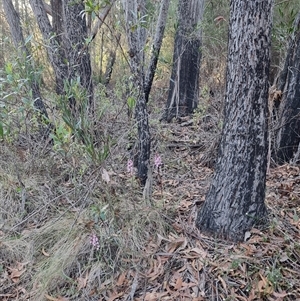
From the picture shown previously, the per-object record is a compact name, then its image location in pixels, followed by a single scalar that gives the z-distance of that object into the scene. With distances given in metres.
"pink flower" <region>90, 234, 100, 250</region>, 2.43
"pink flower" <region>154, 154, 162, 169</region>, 2.74
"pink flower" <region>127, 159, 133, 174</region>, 2.85
